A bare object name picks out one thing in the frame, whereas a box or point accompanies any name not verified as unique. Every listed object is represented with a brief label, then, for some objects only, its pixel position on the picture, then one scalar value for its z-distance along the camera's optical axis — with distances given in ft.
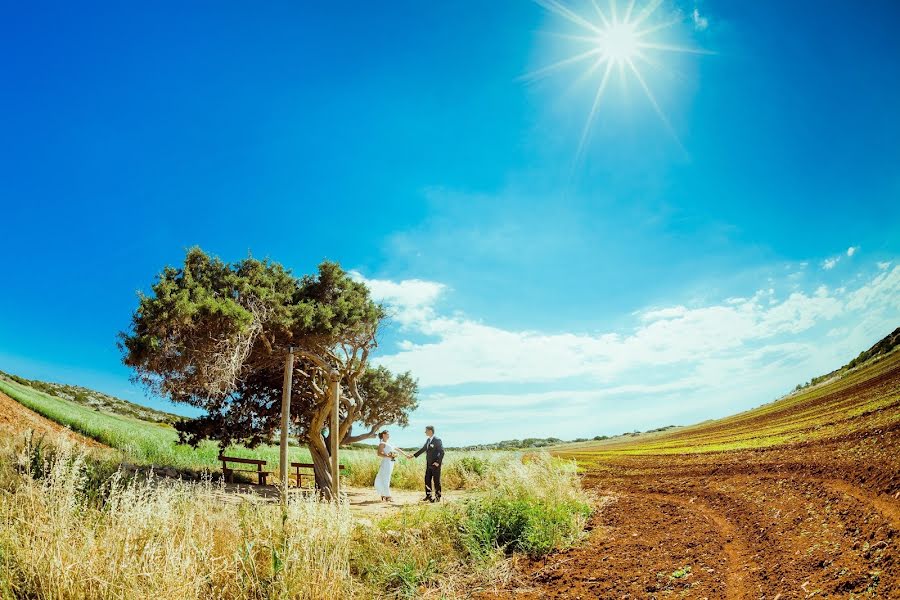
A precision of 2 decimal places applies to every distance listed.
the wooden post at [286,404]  31.39
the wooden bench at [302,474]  51.91
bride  41.81
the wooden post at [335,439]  33.97
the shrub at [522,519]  22.17
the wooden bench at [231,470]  49.80
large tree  34.27
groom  41.47
